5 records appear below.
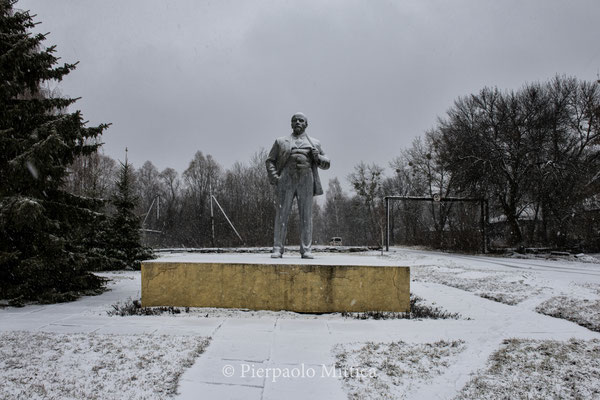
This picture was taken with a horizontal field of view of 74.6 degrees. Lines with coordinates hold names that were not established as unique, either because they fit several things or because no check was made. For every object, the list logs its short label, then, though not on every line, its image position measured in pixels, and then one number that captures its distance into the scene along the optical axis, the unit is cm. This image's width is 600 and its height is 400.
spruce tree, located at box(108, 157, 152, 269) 1280
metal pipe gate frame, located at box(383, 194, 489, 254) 2089
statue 713
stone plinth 577
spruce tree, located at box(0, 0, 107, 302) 597
